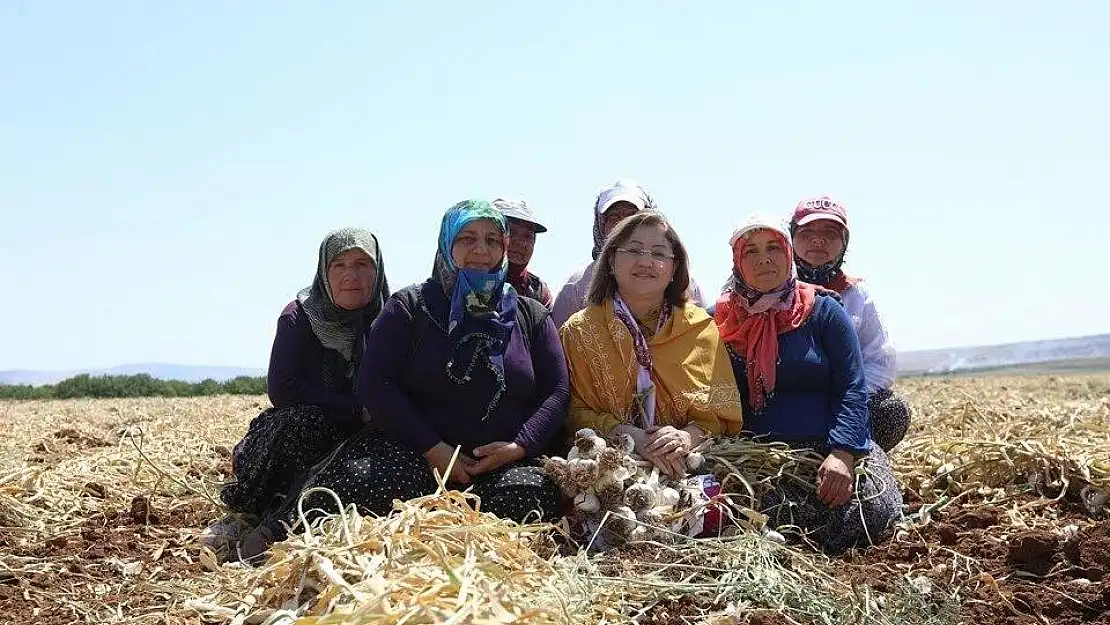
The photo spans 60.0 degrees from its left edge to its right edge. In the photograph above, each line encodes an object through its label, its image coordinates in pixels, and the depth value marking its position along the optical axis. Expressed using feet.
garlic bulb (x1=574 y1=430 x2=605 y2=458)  13.83
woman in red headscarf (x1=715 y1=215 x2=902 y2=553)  14.80
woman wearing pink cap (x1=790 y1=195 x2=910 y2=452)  16.75
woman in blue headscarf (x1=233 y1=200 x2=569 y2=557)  14.26
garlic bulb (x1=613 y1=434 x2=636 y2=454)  14.33
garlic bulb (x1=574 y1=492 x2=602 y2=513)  13.70
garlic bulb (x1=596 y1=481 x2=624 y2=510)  13.55
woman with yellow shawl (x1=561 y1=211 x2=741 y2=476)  15.17
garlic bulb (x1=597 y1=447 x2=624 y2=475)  13.61
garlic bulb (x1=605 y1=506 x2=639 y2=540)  13.29
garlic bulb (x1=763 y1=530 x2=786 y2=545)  13.35
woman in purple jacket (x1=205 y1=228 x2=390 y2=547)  15.70
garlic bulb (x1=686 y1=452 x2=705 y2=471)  14.51
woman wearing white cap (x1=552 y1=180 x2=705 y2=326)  18.80
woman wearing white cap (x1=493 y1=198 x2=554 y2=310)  19.30
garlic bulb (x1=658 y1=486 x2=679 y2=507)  13.69
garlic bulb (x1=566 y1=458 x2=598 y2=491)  13.64
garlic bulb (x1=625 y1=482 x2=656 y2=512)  13.51
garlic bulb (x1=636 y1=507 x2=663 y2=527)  13.38
